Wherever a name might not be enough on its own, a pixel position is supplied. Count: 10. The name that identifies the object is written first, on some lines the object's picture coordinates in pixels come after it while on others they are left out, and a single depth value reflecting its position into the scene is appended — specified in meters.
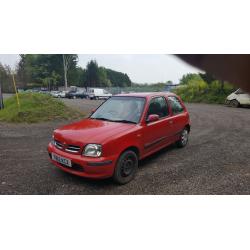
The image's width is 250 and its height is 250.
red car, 3.32
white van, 28.58
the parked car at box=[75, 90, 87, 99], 30.55
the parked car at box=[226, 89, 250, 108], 15.12
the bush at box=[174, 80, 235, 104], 19.47
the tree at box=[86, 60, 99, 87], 55.75
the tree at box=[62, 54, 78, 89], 47.51
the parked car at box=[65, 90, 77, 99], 31.73
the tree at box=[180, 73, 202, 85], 23.06
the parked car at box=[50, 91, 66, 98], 33.59
